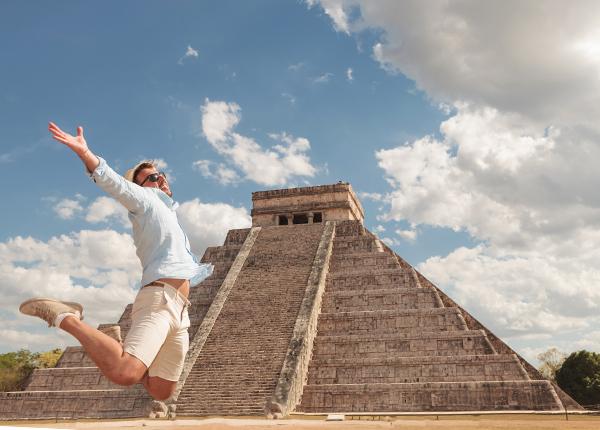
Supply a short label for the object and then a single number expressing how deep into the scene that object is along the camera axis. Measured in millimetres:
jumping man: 3893
